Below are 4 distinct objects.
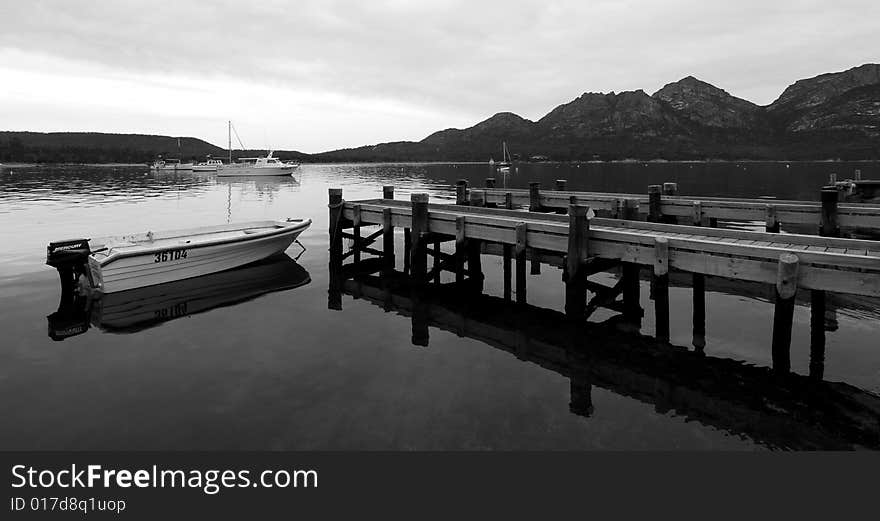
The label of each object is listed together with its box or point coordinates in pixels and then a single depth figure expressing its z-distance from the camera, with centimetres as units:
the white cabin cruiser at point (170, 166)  12524
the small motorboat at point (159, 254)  1448
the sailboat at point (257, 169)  9144
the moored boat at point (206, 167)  11700
